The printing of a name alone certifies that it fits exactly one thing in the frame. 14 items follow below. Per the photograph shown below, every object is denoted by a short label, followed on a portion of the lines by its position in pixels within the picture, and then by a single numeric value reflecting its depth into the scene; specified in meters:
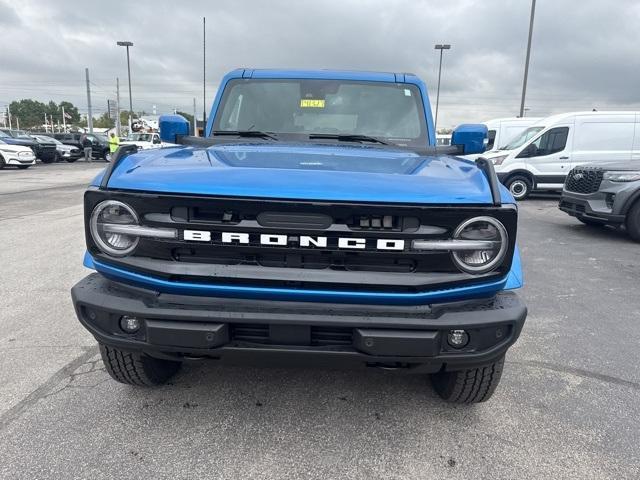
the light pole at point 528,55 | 21.48
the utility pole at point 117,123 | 35.78
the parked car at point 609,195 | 7.78
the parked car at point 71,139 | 30.78
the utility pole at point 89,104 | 47.47
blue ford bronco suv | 2.06
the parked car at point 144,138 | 28.79
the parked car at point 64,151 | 27.35
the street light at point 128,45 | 38.47
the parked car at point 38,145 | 24.78
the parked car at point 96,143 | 31.03
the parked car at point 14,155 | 20.27
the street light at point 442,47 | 33.86
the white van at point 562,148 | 13.03
